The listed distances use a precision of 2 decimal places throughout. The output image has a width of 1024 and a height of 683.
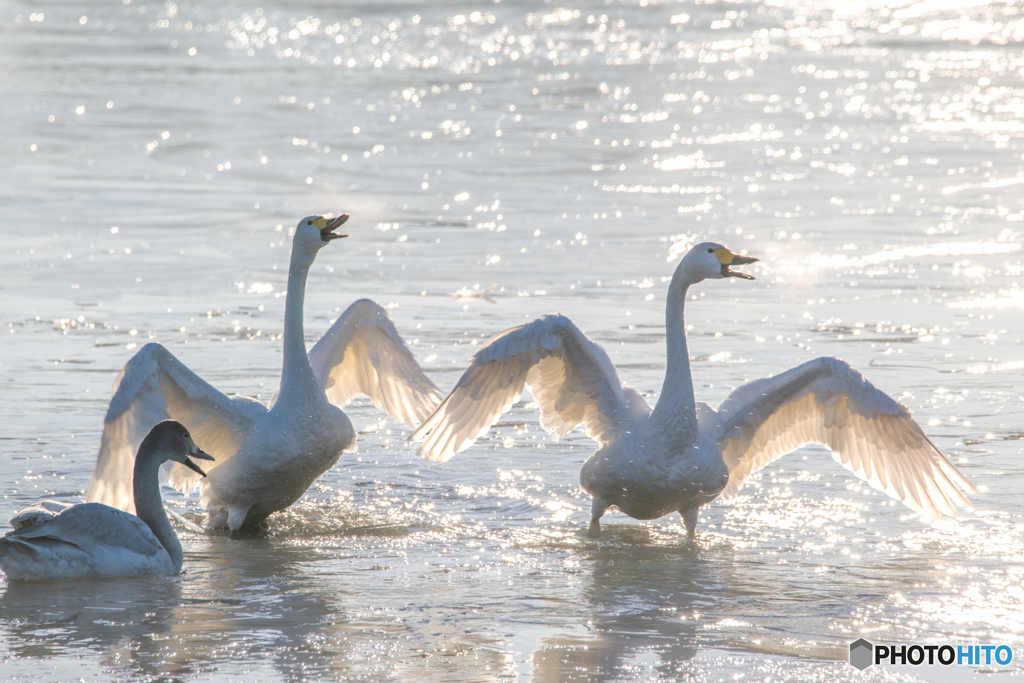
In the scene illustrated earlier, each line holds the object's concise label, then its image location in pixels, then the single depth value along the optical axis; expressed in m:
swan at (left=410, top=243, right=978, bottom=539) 14.91
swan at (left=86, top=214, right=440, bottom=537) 14.50
